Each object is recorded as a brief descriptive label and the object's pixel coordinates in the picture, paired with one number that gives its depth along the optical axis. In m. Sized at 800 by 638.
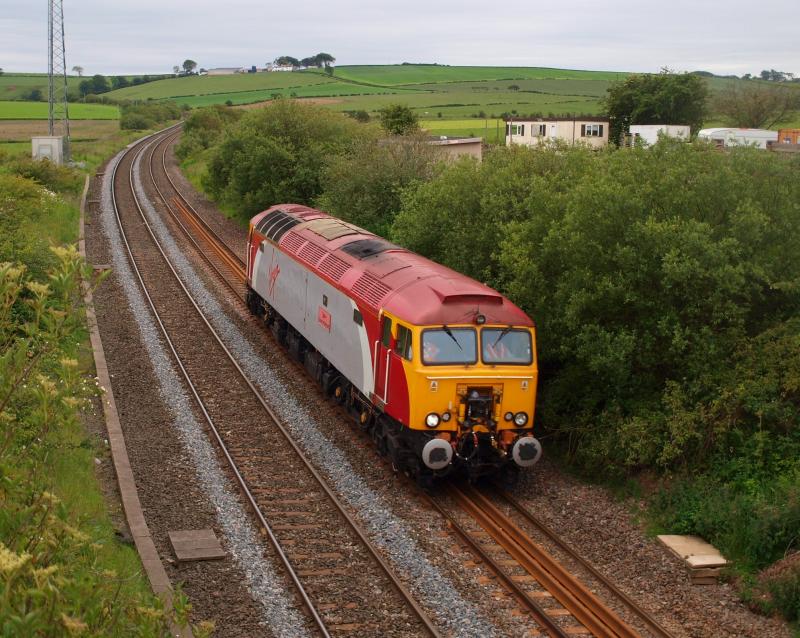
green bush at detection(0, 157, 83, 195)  42.49
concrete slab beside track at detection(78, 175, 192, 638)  11.62
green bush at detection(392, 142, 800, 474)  14.72
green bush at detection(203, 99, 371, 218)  38.62
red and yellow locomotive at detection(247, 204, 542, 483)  14.44
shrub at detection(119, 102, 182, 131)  101.62
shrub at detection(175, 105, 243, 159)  67.75
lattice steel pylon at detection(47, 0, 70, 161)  52.03
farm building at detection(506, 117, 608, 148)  66.12
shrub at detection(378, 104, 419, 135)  53.72
